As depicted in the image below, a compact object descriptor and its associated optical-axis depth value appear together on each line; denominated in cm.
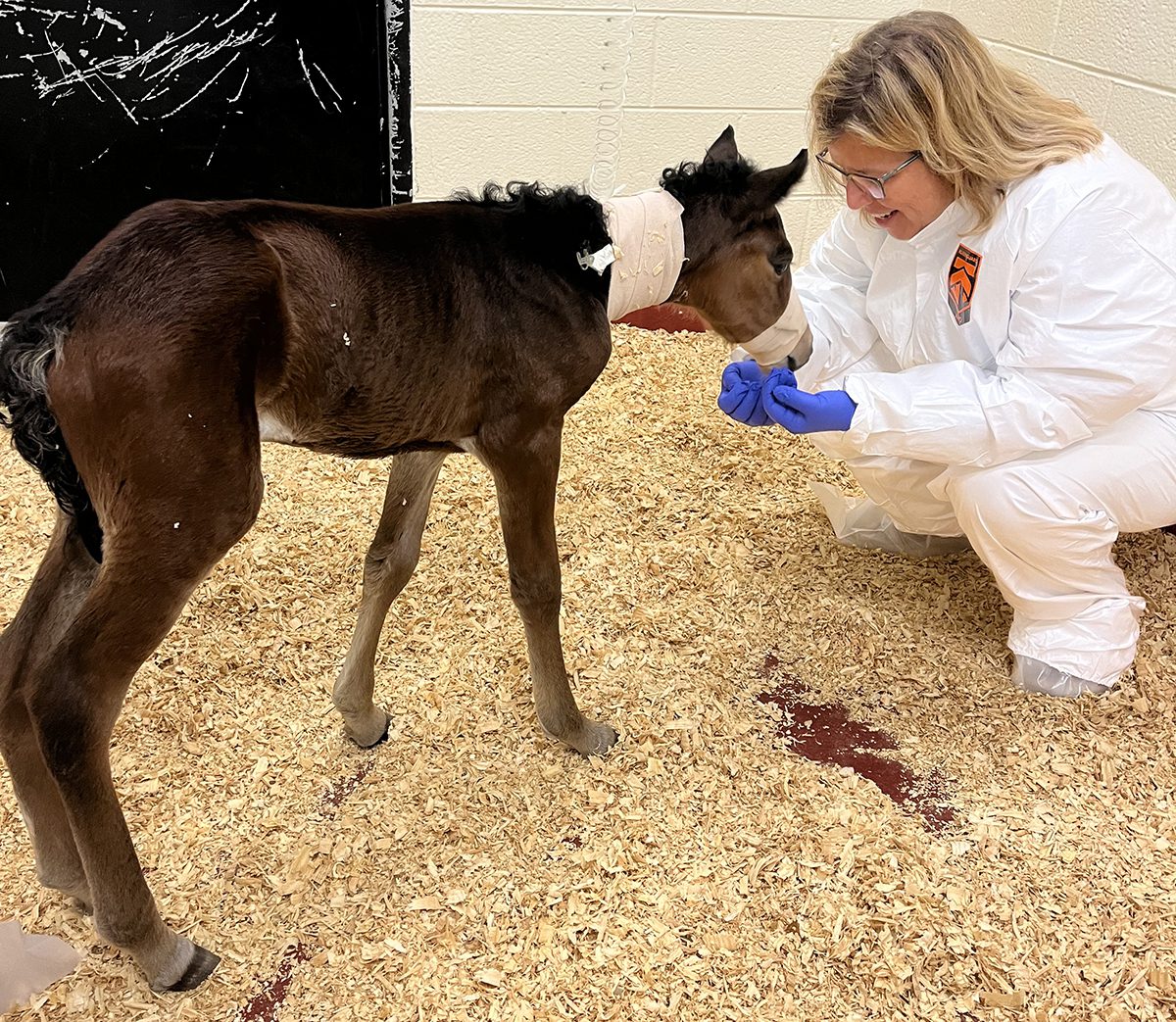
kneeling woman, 228
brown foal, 157
